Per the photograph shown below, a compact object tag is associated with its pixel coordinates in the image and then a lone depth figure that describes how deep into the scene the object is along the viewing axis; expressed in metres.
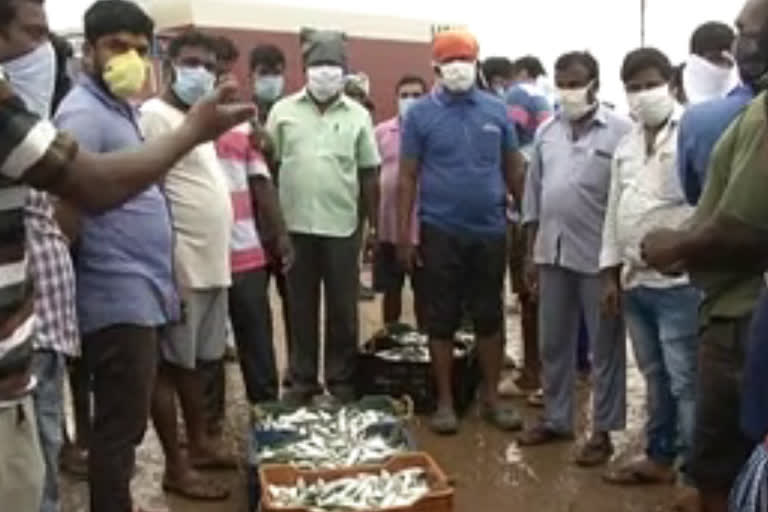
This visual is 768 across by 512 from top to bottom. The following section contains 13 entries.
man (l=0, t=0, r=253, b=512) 2.38
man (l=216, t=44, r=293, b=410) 5.70
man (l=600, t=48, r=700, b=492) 4.91
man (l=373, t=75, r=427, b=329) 7.56
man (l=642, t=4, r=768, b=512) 3.20
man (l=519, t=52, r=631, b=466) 5.53
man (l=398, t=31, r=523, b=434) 6.12
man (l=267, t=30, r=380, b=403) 6.46
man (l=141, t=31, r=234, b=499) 5.02
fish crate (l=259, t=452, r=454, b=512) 4.09
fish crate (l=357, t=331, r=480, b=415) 6.48
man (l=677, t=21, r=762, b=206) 4.18
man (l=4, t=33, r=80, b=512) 3.42
